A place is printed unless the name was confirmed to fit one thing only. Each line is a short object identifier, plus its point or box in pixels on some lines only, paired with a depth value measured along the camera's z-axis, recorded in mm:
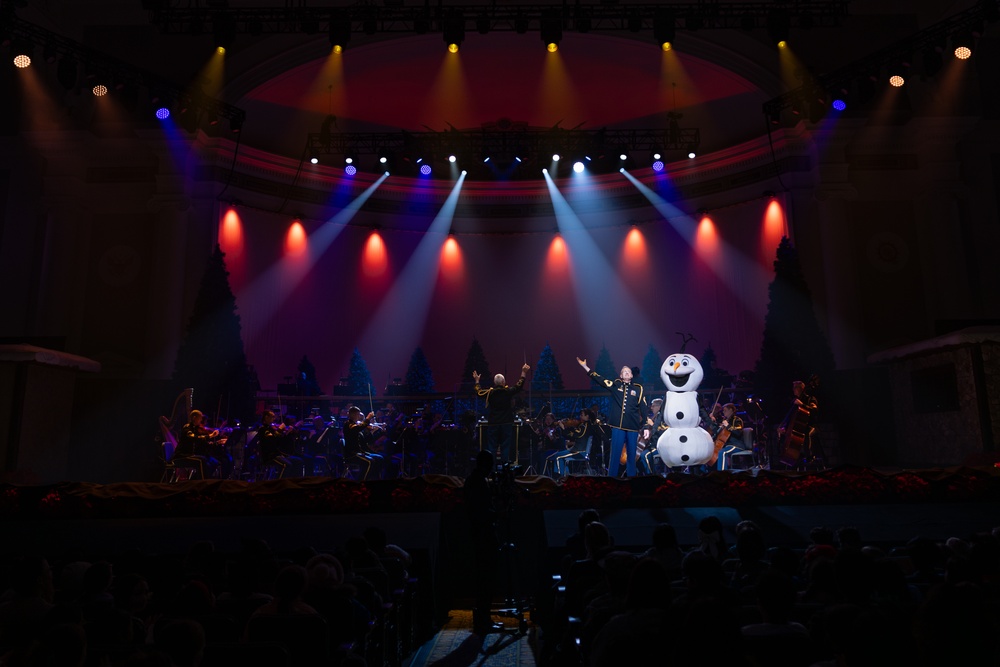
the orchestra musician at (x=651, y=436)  13797
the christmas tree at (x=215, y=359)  15688
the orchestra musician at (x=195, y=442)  12742
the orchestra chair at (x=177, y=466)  12672
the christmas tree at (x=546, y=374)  19672
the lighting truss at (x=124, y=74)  13703
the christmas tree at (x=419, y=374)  19364
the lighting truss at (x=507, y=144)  19188
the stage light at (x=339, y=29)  14695
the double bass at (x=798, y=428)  13203
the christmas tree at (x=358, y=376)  18922
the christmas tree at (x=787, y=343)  15250
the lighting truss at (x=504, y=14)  14766
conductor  13141
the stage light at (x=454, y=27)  14570
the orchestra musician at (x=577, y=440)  13816
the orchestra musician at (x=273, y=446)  13203
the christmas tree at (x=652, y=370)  19016
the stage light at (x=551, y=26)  14625
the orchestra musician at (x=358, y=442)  13336
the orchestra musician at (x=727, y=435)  13077
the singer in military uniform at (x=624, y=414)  11859
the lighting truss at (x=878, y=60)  13531
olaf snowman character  10688
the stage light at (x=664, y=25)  14914
